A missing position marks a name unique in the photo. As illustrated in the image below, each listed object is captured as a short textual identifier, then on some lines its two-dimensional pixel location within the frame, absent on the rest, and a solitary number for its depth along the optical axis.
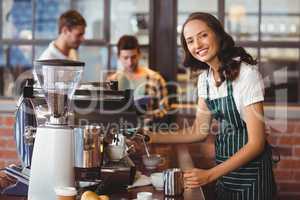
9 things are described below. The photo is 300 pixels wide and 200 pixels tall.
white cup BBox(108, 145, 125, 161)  2.66
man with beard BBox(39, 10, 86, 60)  4.41
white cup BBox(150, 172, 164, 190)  2.49
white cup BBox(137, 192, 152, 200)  2.23
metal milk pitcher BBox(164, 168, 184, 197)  2.37
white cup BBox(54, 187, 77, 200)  2.11
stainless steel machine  2.22
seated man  4.52
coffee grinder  2.19
